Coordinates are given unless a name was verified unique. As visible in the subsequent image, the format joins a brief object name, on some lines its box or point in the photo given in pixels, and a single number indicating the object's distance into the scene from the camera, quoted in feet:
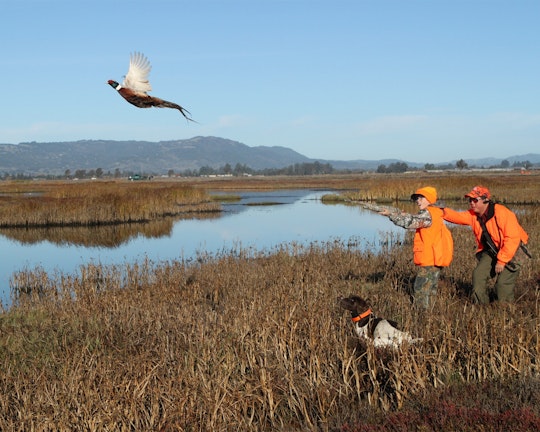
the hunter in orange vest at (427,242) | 24.85
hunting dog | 20.58
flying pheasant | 18.56
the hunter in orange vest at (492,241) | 25.20
